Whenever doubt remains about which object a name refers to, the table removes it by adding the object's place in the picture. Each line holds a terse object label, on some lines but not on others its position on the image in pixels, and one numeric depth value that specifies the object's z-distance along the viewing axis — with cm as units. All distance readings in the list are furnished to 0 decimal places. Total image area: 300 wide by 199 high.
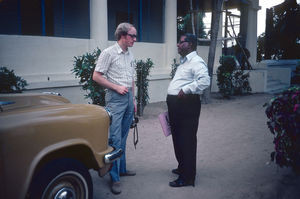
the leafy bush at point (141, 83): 797
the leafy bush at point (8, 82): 539
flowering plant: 272
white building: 725
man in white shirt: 352
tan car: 198
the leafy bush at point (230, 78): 1172
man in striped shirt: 347
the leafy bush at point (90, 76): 634
